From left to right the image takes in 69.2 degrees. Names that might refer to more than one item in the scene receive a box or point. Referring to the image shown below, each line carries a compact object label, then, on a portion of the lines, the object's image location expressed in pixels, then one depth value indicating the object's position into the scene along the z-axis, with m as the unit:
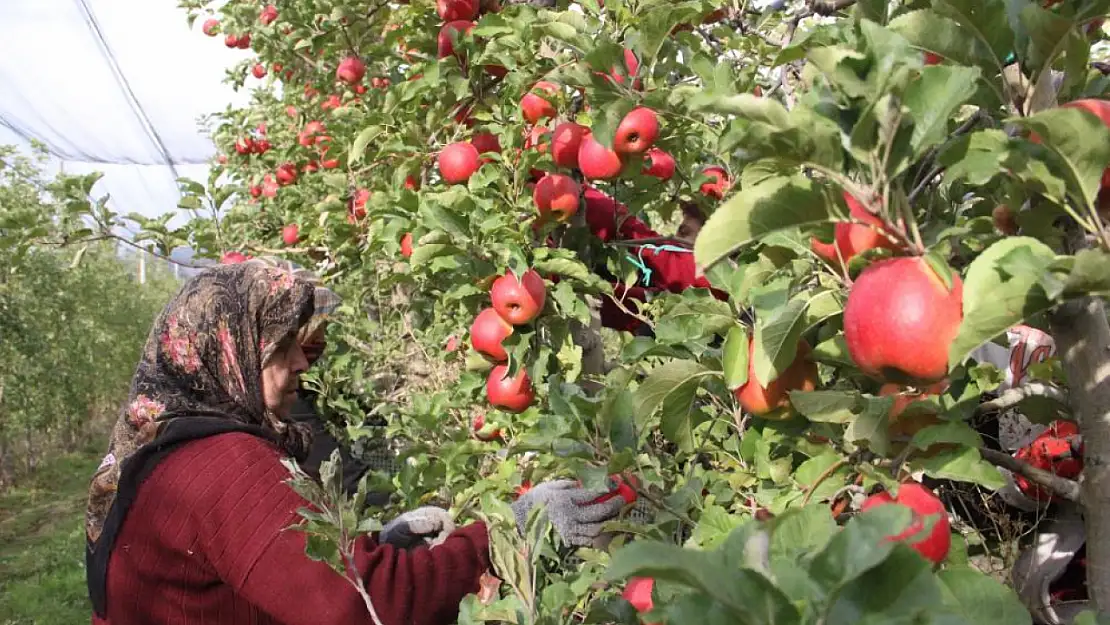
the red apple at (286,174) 4.13
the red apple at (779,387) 0.91
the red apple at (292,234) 3.37
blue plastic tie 1.81
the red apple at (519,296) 1.51
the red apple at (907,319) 0.60
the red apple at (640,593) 0.86
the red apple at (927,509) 0.73
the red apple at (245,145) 4.77
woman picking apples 1.28
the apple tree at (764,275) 0.54
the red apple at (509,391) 1.69
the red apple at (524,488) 1.62
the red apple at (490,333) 1.60
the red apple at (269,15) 3.92
